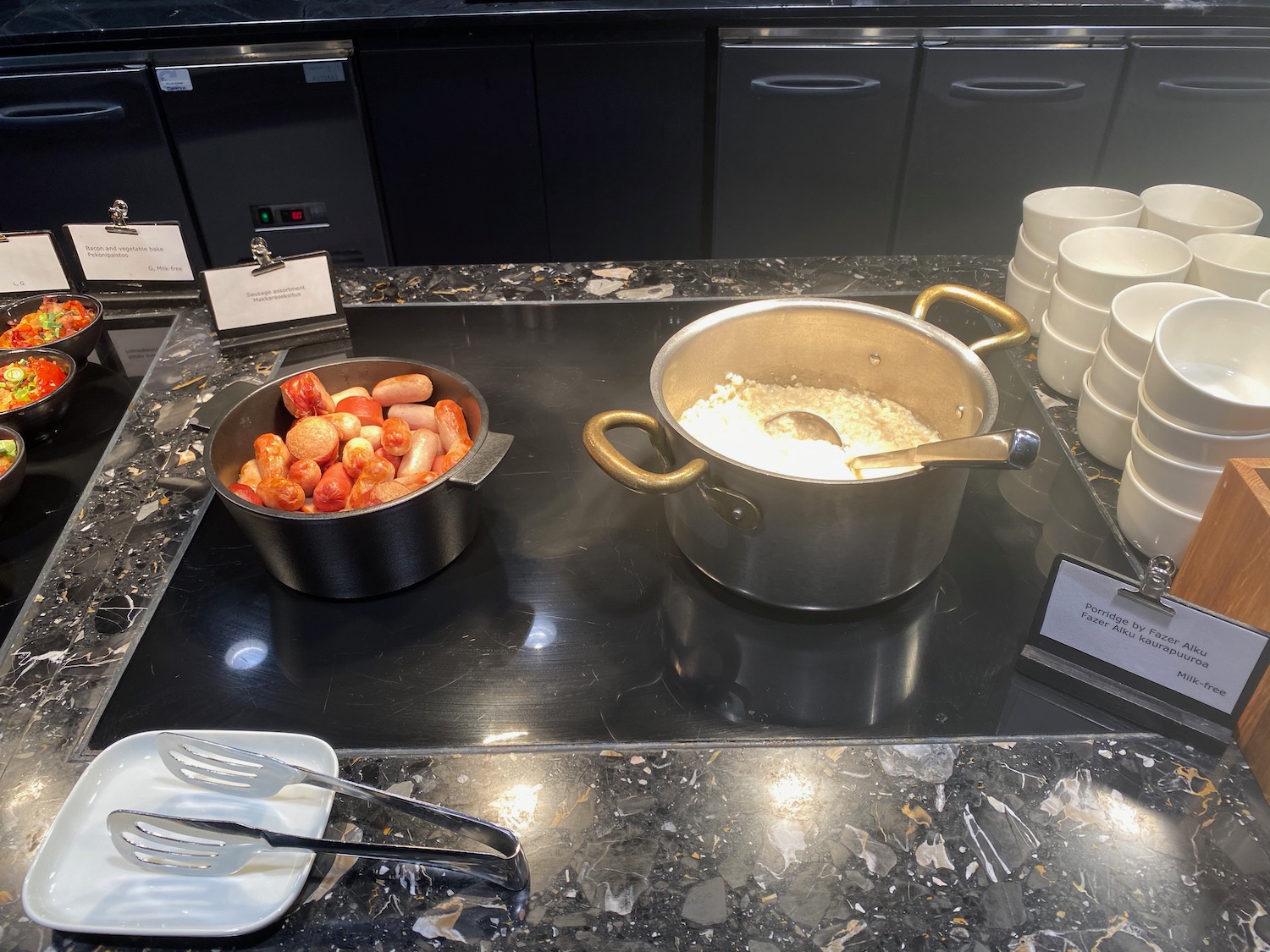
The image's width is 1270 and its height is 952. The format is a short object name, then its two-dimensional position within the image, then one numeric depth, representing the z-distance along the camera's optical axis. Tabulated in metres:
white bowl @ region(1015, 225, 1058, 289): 1.24
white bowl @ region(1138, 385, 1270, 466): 0.83
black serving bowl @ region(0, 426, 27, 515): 0.98
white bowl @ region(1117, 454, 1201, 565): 0.88
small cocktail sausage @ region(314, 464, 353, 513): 0.90
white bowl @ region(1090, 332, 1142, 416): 0.98
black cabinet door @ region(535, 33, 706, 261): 2.30
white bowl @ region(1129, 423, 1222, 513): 0.85
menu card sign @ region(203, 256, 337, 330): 1.24
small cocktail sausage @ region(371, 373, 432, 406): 1.03
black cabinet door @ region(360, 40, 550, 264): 2.31
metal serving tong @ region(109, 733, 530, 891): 0.64
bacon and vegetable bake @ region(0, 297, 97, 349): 1.25
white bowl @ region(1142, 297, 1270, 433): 0.95
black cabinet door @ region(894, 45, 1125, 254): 2.28
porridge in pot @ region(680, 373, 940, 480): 0.96
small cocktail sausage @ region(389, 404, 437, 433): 1.01
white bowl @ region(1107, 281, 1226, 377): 1.03
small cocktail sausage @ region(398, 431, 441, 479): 0.94
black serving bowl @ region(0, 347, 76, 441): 1.09
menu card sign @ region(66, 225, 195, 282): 1.35
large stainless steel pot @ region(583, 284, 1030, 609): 0.77
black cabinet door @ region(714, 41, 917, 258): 2.28
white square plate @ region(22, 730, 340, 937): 0.64
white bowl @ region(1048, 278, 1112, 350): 1.09
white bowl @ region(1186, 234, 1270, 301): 1.08
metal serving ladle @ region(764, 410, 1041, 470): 0.72
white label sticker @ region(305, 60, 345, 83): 2.27
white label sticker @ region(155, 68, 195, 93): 2.27
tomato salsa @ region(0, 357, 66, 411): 1.12
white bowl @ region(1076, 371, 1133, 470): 1.02
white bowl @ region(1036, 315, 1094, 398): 1.13
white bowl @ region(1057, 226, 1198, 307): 1.07
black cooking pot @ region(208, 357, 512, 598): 0.84
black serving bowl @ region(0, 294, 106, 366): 1.21
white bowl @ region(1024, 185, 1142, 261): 1.21
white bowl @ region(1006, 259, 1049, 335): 1.26
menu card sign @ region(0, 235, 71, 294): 1.36
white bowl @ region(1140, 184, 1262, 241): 1.26
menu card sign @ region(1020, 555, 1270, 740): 0.71
